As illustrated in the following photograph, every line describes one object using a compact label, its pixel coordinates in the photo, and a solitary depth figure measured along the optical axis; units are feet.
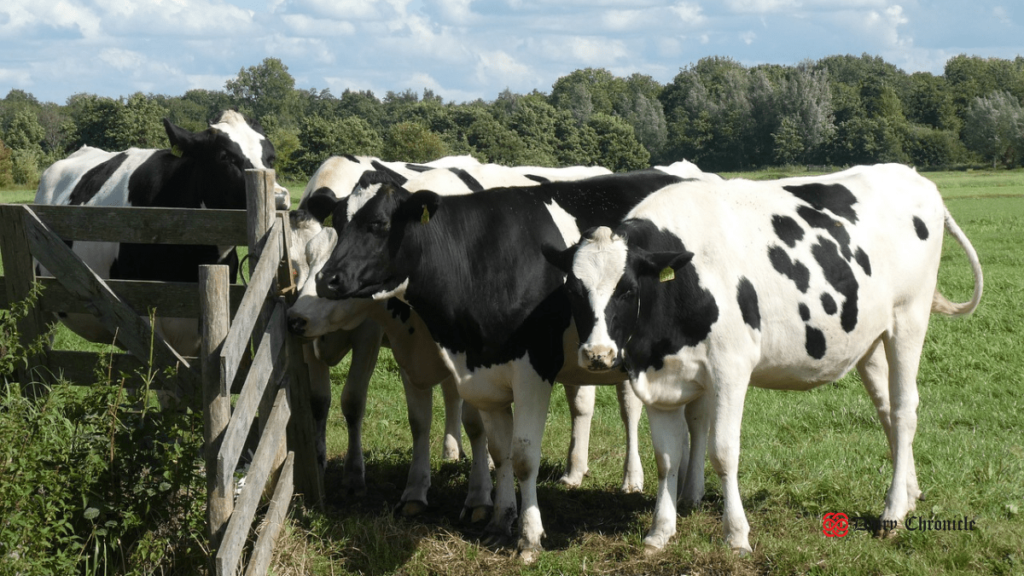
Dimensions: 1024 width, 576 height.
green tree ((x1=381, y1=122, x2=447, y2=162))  245.86
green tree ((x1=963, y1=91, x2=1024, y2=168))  336.70
